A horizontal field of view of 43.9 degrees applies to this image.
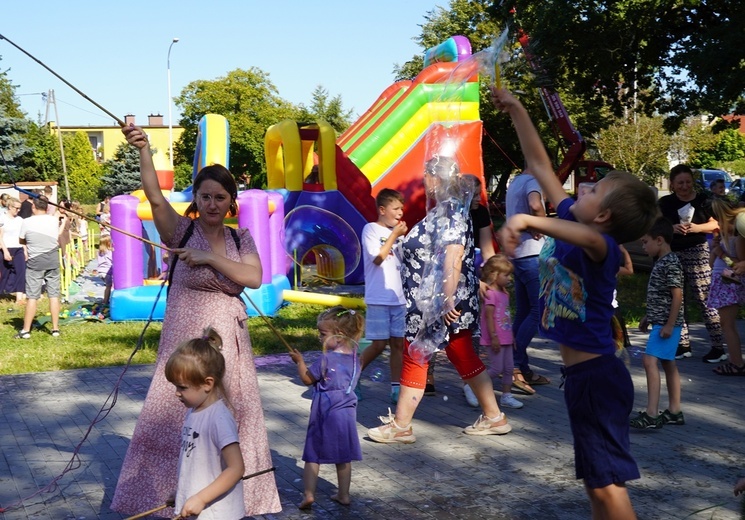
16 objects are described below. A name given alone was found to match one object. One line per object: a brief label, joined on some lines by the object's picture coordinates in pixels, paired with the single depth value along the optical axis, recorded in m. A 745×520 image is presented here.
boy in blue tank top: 3.35
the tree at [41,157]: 40.05
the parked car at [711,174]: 41.91
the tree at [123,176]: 54.78
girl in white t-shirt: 3.57
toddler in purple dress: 4.93
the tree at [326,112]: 60.06
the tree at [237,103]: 58.31
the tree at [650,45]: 15.12
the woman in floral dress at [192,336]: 4.35
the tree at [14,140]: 32.66
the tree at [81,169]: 64.09
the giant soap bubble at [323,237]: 15.95
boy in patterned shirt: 6.35
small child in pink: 6.99
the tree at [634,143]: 41.31
